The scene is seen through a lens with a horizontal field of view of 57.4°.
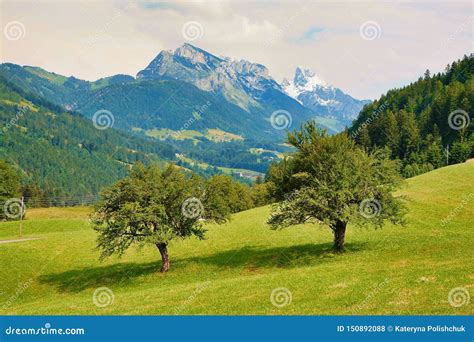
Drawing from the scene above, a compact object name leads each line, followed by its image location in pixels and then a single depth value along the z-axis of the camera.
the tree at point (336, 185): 44.44
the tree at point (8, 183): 143.79
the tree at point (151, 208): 45.56
